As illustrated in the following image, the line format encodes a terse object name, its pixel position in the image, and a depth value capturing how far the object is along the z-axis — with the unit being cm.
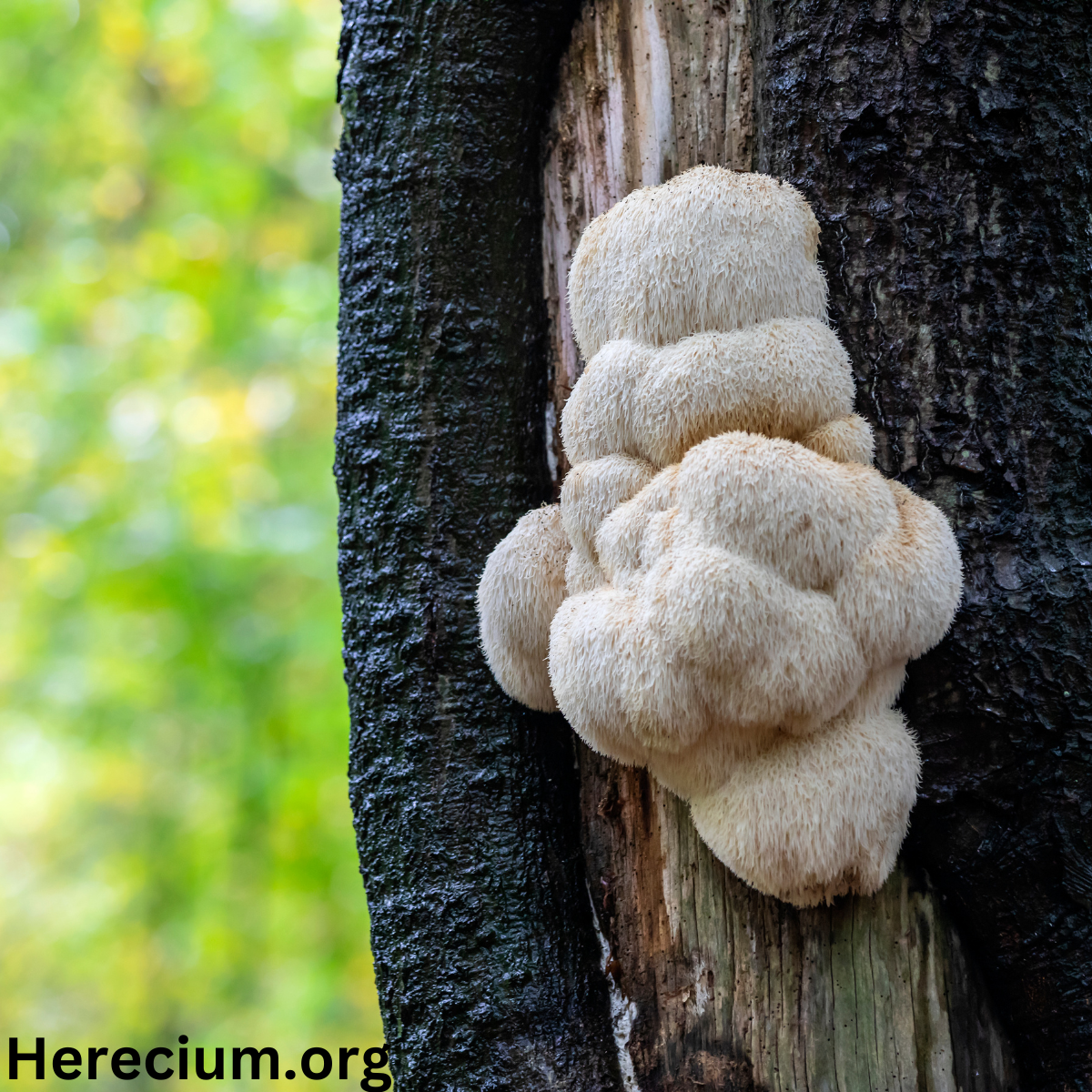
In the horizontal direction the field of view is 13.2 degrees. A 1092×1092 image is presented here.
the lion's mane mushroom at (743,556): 190
